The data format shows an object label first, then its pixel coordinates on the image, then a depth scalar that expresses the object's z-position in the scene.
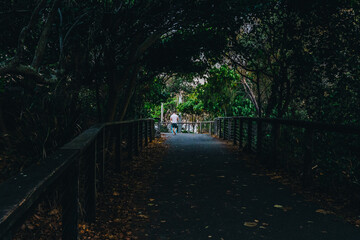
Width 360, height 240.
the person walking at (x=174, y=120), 24.22
